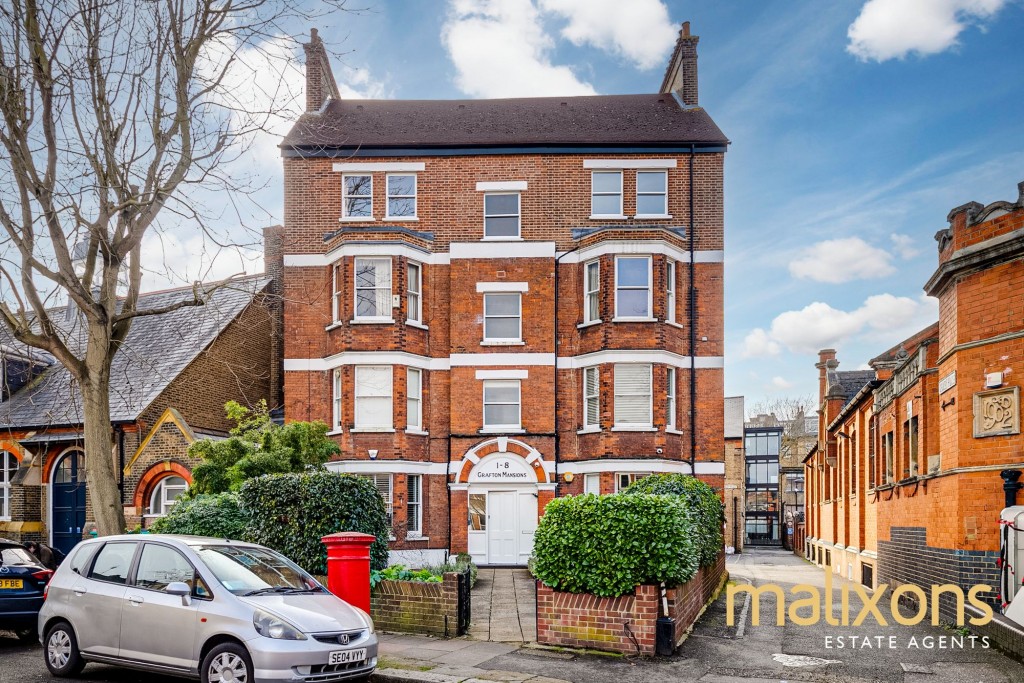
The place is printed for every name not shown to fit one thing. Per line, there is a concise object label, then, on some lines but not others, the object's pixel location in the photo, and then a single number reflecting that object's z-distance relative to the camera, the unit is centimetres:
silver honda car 883
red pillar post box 1132
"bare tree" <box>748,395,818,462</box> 6769
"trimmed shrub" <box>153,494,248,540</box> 1549
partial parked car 1184
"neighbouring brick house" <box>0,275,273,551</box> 2356
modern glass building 6031
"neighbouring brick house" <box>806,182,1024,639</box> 1321
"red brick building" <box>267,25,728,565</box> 2438
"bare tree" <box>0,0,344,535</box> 1327
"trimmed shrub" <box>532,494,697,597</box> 1182
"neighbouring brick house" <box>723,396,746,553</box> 4753
